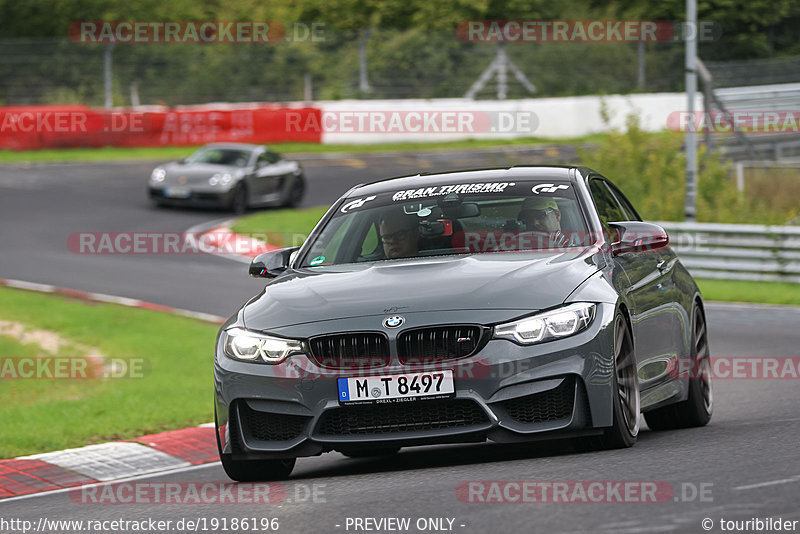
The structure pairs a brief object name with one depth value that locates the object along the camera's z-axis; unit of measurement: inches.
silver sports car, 2347.4
